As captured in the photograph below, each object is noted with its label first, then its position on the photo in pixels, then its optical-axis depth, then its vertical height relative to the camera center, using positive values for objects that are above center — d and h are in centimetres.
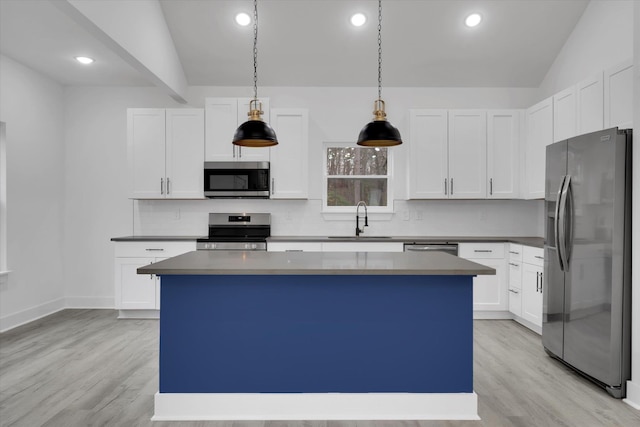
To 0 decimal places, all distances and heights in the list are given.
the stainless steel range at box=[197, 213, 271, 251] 528 -18
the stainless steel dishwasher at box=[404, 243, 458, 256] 472 -38
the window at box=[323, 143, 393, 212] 543 +41
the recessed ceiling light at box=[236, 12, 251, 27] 449 +201
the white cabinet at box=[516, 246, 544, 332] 409 -71
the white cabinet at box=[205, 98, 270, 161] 493 +94
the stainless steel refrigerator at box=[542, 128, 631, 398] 279 -31
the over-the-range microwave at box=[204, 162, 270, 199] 490 +36
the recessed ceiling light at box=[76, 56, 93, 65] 452 +159
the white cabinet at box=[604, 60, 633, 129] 328 +92
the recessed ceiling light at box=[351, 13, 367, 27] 452 +203
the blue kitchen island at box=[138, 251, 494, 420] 255 -79
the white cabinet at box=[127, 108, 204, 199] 496 +72
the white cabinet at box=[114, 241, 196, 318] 473 -71
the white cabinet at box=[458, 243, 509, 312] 473 -69
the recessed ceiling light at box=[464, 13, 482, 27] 453 +204
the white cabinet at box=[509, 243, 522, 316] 449 -71
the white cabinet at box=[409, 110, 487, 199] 493 +69
